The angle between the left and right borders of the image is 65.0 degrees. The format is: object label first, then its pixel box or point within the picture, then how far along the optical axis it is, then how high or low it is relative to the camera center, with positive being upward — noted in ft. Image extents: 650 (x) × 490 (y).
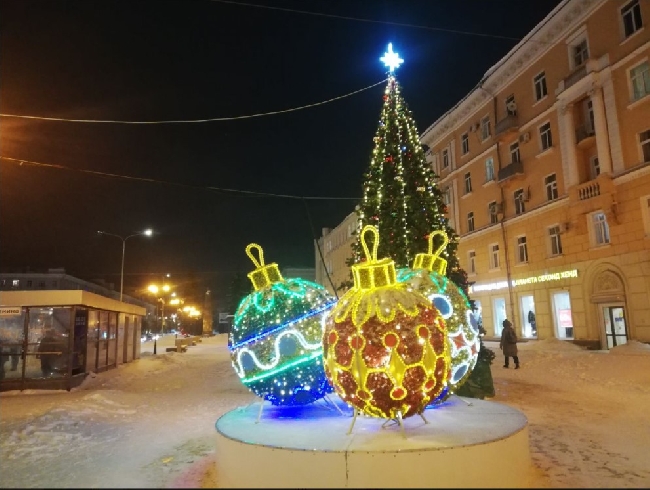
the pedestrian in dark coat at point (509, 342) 57.47 -3.10
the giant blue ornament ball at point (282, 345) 22.80 -1.00
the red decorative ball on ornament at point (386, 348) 17.78 -1.04
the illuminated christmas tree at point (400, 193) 42.52 +10.75
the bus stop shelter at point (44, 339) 51.13 -0.87
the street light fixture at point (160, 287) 124.67 +10.95
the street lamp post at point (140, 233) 105.58 +19.68
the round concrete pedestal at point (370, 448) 15.67 -4.21
